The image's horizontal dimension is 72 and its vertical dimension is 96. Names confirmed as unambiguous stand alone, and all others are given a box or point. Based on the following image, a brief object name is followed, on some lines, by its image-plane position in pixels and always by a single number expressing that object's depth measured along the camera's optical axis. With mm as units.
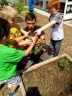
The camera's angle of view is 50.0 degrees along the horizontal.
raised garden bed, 1629
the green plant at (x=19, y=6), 3499
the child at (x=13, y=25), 1424
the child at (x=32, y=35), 1508
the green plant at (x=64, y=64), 1714
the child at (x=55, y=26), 1575
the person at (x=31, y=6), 3744
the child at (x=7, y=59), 1151
